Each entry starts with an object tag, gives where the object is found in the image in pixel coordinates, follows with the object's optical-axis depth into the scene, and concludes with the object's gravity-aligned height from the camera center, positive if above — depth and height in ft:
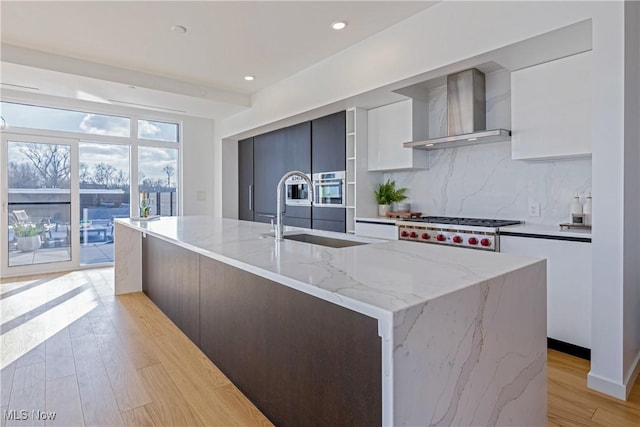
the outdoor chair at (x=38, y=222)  16.29 -0.68
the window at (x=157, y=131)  19.51 +4.27
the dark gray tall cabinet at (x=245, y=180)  20.34 +1.59
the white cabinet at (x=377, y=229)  11.96 -0.78
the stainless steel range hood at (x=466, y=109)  10.41 +2.91
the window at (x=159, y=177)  19.62 +1.68
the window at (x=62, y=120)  16.02 +4.20
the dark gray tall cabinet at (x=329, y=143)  14.01 +2.61
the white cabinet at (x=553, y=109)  8.38 +2.40
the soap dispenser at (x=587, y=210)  9.05 -0.09
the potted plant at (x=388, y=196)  13.56 +0.41
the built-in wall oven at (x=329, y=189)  14.06 +0.74
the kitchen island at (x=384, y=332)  3.15 -1.41
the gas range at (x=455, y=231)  9.20 -0.67
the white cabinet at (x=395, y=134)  12.26 +2.60
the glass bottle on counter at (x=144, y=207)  13.74 +0.00
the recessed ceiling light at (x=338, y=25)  10.44 +5.34
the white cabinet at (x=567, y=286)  7.88 -1.79
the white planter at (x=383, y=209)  13.55 -0.08
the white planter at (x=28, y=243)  16.39 -1.64
